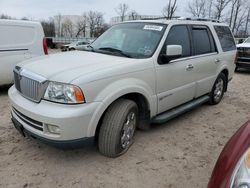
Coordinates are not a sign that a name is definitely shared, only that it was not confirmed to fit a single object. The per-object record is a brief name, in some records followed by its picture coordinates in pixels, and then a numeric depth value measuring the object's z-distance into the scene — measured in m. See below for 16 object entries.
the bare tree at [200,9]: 44.92
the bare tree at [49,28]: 64.76
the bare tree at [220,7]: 40.47
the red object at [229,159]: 1.63
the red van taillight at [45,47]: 6.75
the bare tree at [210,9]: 43.28
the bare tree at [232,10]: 41.34
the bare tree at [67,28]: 72.88
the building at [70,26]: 72.50
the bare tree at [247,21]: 42.88
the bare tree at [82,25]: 71.69
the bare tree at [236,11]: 41.58
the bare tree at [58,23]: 72.31
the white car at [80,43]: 30.37
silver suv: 2.81
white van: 6.01
